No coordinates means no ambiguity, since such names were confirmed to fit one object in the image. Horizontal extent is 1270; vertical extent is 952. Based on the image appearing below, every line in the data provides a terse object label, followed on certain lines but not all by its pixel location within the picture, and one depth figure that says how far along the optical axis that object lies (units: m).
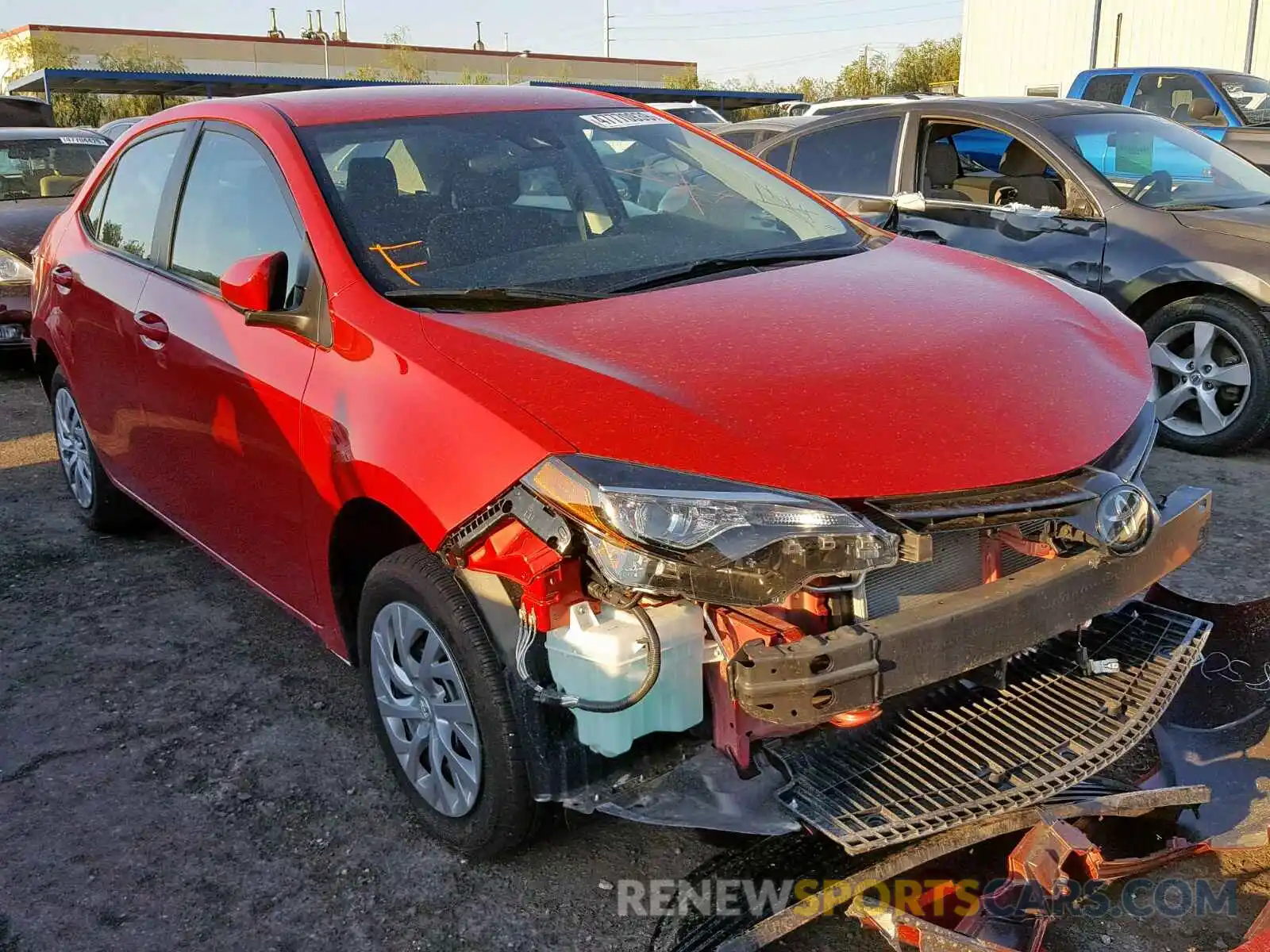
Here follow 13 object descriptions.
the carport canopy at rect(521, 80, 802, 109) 34.53
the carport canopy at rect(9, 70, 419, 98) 28.45
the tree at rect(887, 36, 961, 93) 47.81
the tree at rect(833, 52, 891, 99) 49.09
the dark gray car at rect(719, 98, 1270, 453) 5.37
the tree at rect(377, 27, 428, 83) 47.56
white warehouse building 22.25
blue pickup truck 10.71
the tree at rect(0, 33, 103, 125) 36.78
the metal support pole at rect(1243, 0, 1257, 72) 21.66
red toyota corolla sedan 2.25
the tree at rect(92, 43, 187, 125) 40.75
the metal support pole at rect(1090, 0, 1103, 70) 24.28
